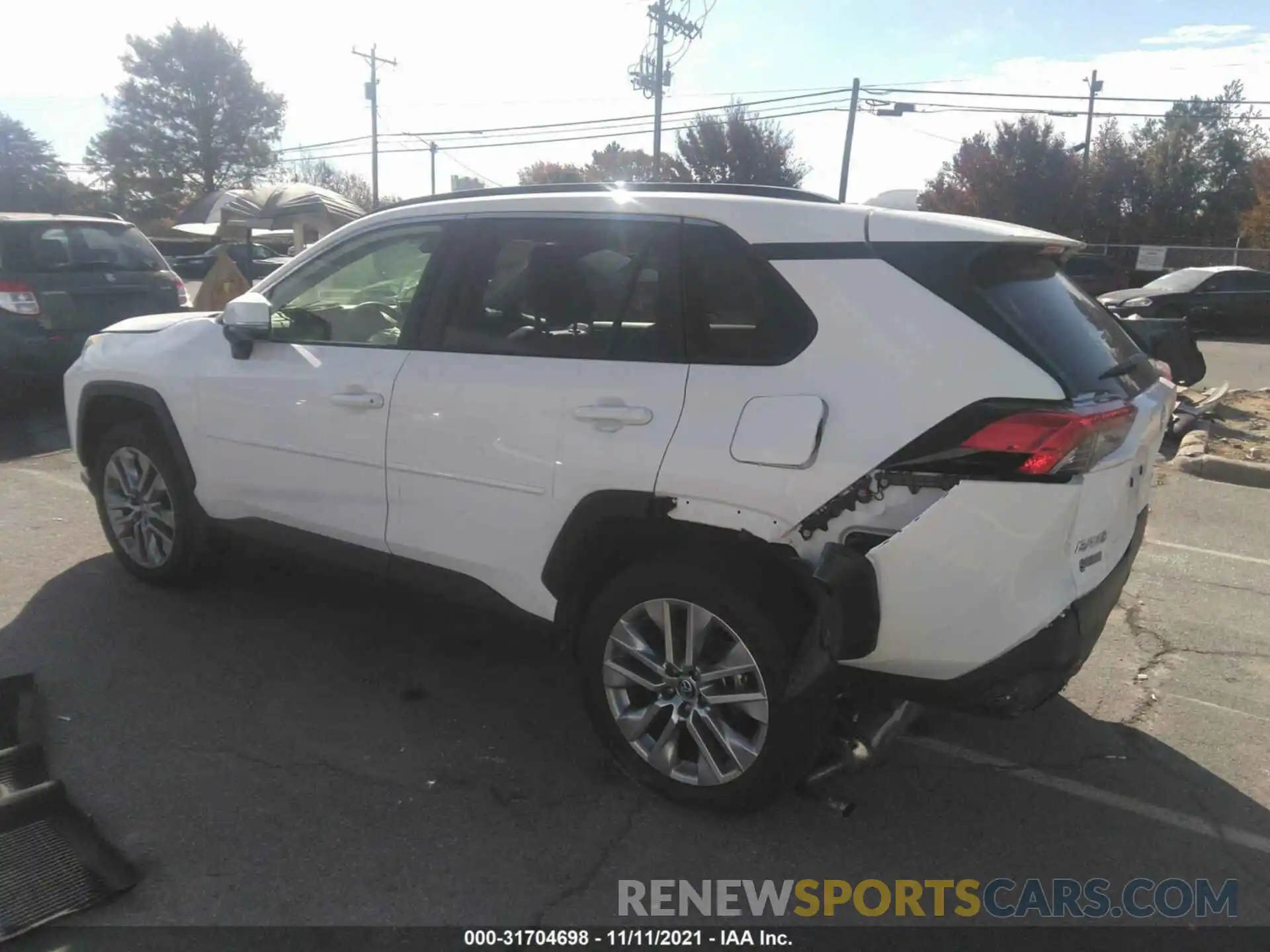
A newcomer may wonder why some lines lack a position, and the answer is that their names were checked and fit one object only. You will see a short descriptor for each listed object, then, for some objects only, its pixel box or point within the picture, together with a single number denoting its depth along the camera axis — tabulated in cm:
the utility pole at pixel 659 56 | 3294
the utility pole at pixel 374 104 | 4566
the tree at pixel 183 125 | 5856
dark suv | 840
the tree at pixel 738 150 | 4122
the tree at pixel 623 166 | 4266
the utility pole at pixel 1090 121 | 3872
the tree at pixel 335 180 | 6556
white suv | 257
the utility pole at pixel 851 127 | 3456
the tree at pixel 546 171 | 5594
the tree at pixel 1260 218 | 3641
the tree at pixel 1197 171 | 3969
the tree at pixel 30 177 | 4775
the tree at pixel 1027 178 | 3800
